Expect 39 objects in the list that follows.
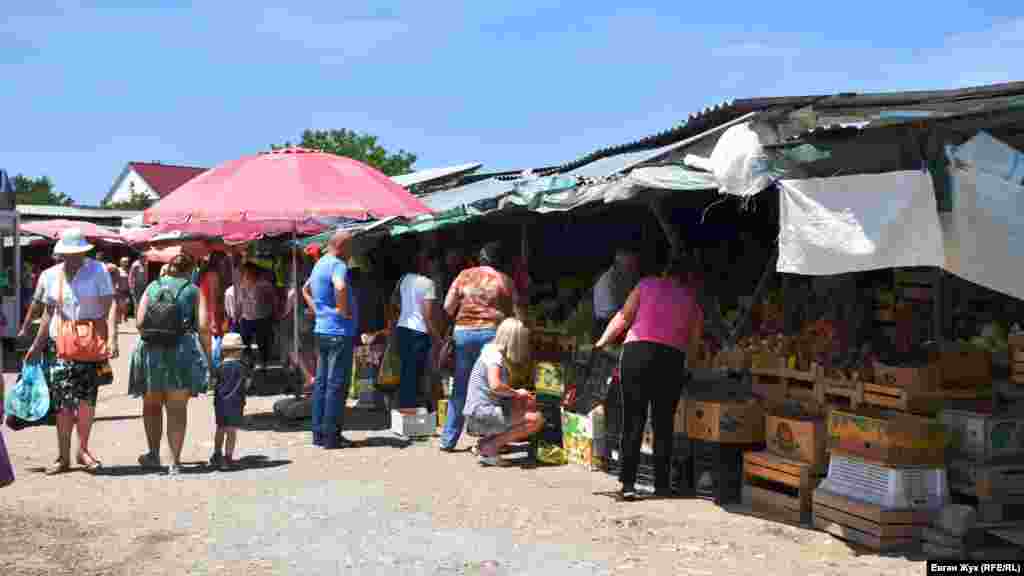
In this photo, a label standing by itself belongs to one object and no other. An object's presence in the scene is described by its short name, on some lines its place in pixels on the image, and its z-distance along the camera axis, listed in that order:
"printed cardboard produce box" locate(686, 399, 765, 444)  7.48
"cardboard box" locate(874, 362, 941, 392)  6.63
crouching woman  8.79
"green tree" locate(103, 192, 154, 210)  45.66
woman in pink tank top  7.36
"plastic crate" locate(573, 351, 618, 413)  8.70
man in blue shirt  9.64
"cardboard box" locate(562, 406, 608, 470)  8.73
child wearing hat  8.68
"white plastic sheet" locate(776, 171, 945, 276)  5.95
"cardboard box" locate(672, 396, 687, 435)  7.86
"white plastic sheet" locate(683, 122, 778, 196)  6.46
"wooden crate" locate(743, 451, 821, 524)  6.81
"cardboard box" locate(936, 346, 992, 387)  6.70
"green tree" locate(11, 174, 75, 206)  63.27
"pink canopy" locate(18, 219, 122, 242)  21.89
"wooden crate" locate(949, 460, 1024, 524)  6.11
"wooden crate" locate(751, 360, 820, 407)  7.34
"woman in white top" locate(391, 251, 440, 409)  10.42
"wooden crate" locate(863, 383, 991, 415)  6.62
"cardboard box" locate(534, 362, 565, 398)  9.31
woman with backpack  8.22
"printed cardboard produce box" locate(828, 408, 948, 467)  6.20
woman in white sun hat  8.23
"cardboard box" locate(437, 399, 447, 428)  11.07
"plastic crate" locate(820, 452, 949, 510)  6.15
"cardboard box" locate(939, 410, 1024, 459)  6.24
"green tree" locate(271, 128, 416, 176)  45.12
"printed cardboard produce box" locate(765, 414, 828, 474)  6.84
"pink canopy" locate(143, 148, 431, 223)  9.94
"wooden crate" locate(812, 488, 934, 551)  6.08
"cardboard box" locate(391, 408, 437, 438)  10.59
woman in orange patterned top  9.47
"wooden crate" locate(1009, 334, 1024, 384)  6.55
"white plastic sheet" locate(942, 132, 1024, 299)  5.88
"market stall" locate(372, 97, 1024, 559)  5.95
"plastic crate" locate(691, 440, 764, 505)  7.52
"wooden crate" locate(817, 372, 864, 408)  6.94
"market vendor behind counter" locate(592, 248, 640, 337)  8.99
